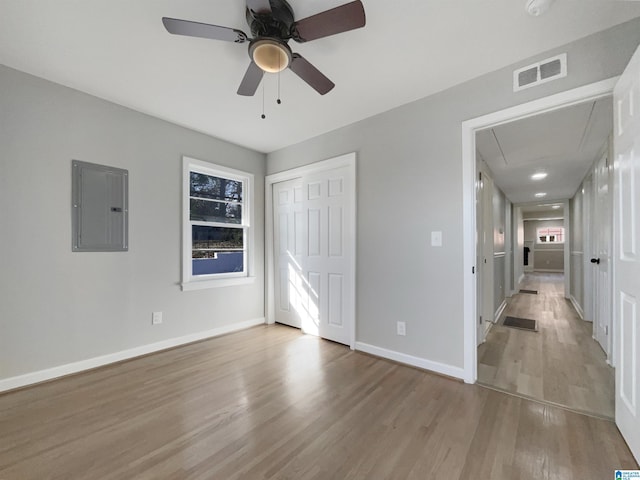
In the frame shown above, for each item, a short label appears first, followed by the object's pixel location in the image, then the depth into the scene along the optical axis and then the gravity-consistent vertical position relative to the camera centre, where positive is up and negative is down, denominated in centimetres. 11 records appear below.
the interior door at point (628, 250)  141 -5
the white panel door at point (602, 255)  265 -15
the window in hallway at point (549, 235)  1185 +27
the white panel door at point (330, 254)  312 -15
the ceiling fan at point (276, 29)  138 +114
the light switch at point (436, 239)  243 +2
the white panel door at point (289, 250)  372 -12
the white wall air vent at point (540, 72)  188 +122
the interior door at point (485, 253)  312 -16
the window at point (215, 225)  326 +21
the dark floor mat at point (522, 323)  378 -120
